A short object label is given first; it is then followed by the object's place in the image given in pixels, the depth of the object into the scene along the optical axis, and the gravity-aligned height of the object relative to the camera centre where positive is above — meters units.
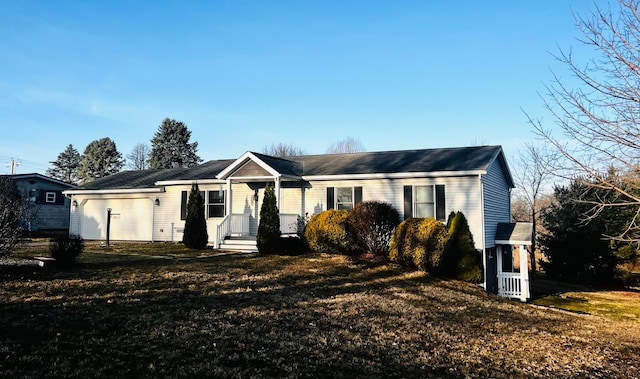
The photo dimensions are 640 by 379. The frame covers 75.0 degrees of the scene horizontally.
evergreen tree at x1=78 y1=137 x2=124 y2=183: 51.59 +7.83
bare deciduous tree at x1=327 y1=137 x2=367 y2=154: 60.94 +11.54
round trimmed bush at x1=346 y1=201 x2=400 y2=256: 15.34 -0.13
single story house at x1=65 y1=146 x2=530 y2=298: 15.79 +1.36
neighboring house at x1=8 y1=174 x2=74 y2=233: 28.97 +1.76
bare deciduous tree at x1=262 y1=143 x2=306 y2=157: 60.25 +10.78
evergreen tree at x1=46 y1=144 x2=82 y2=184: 61.22 +8.54
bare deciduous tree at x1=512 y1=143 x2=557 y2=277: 28.22 +2.28
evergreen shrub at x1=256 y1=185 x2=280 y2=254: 15.62 -0.09
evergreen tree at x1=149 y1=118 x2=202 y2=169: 47.94 +8.90
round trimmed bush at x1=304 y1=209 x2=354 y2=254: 15.42 -0.37
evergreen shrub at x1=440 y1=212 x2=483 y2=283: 13.88 -1.13
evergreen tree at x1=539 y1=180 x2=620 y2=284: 20.16 -1.18
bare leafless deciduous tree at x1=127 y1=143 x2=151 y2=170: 62.94 +10.35
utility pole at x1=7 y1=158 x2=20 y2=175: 47.90 +6.72
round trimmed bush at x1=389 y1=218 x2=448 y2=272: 13.78 -0.69
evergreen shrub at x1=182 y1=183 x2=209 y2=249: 17.11 -0.05
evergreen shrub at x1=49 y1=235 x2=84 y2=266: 10.74 -0.66
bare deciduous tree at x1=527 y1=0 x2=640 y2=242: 6.45 +1.46
